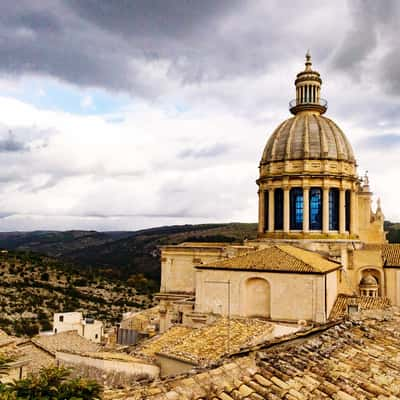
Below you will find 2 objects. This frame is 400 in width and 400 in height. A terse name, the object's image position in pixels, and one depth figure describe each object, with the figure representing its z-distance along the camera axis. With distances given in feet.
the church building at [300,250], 80.89
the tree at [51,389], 22.52
